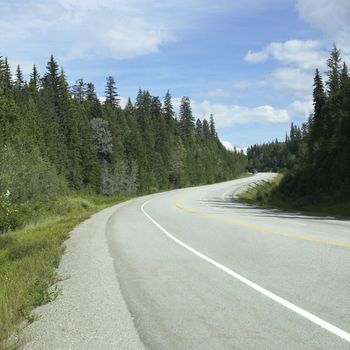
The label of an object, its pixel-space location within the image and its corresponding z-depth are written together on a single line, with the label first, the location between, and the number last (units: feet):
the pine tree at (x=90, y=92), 443.98
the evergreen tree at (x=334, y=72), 240.73
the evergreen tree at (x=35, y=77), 389.74
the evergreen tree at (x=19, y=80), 341.58
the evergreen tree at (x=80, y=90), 444.96
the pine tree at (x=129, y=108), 452.76
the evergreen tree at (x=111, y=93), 435.53
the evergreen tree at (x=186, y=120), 502.05
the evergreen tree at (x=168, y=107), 498.69
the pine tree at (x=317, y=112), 211.08
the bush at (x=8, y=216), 92.14
